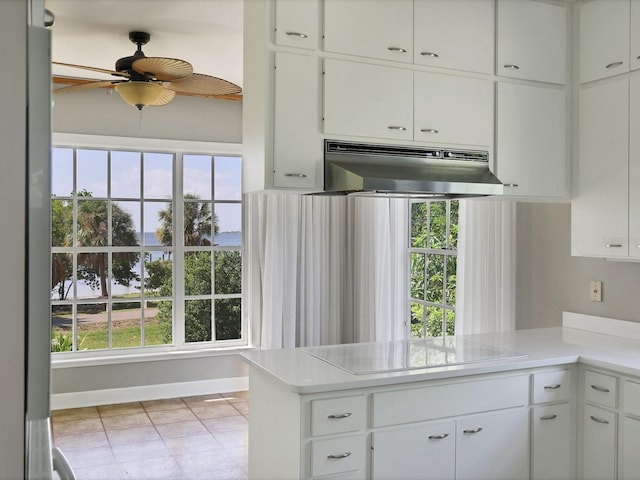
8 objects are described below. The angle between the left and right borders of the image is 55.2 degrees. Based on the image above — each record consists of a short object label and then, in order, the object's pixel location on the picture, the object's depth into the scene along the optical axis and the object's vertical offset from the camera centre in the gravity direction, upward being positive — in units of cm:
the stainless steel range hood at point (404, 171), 286 +34
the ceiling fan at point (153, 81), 336 +95
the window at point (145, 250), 538 -12
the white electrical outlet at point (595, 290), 358 -30
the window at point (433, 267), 464 -23
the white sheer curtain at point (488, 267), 402 -19
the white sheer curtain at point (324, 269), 525 -29
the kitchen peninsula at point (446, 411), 244 -75
